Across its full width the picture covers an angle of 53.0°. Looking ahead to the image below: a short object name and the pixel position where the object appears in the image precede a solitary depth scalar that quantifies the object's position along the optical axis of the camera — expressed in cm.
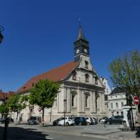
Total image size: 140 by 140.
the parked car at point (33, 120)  2839
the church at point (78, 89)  3113
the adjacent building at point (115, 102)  4687
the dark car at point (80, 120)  2482
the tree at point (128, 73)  1307
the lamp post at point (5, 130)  535
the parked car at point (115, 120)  2438
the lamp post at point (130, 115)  1418
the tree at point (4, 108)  3335
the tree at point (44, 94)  2335
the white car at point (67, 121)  2378
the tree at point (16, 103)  3087
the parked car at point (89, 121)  2616
